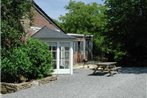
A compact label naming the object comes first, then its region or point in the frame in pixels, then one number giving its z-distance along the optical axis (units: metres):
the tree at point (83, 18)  28.76
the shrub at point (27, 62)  9.76
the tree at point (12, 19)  9.56
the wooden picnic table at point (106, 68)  13.29
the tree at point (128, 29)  18.18
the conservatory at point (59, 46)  13.30
